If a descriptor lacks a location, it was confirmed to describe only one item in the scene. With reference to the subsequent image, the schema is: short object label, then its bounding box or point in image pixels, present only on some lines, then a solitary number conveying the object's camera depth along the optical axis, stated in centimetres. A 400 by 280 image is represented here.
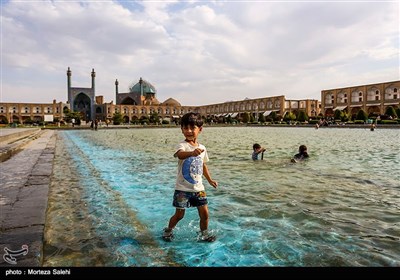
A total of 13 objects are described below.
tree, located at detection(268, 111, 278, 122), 5319
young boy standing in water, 237
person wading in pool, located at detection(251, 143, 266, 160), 772
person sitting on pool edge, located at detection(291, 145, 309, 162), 752
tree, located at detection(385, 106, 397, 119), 3586
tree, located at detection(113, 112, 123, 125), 5062
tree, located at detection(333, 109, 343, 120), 4126
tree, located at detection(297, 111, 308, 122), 4565
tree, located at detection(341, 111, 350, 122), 4025
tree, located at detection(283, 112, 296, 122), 4803
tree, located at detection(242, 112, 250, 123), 5749
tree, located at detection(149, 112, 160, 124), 5247
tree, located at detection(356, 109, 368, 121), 3764
